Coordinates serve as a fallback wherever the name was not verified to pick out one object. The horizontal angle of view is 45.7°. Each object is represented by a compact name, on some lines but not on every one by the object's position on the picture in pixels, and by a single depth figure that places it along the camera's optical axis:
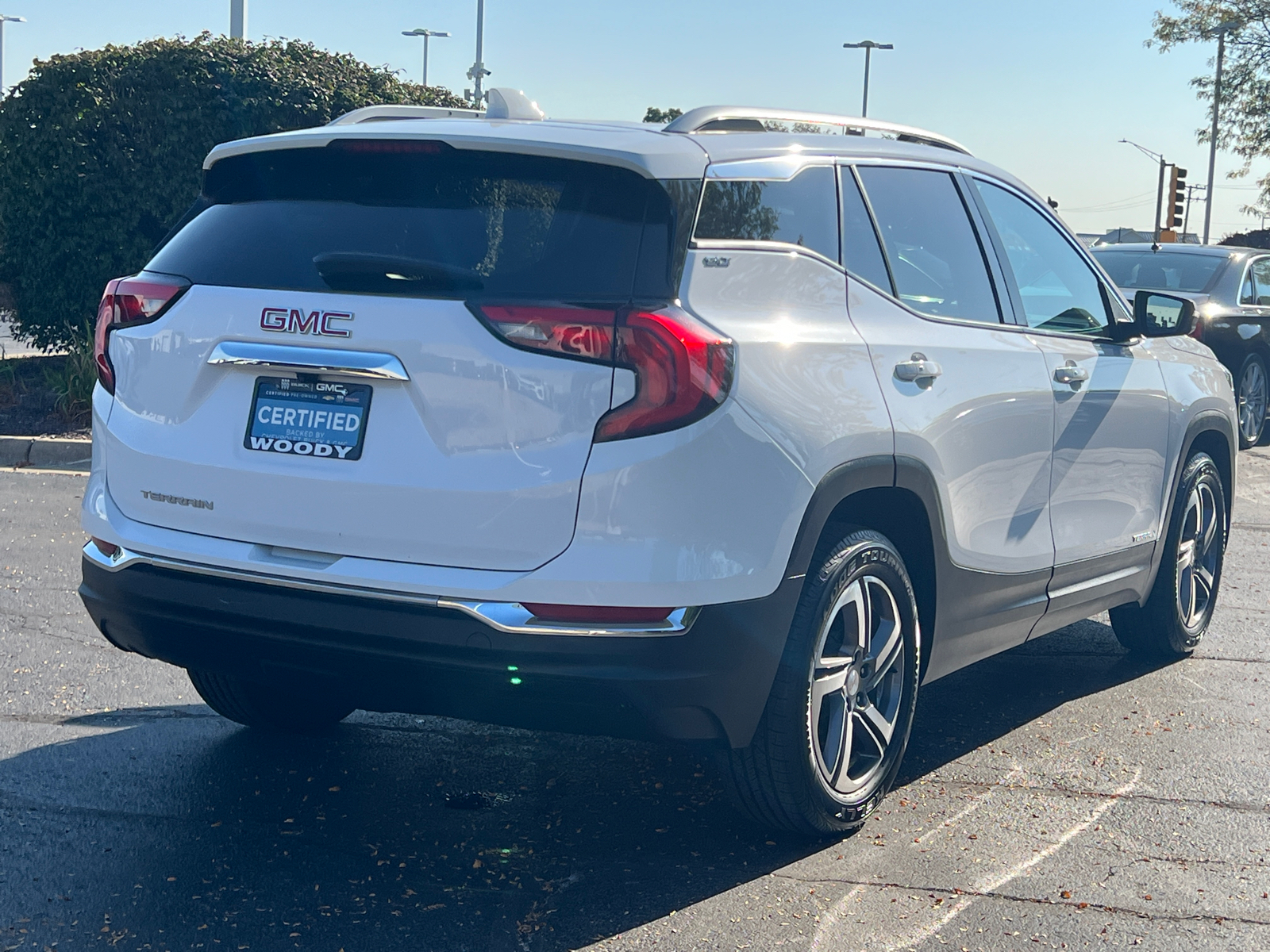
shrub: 12.86
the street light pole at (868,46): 62.88
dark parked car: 13.76
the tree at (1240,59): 37.78
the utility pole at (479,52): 43.50
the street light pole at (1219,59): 37.09
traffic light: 35.34
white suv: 3.30
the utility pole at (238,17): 16.86
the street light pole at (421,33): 65.34
